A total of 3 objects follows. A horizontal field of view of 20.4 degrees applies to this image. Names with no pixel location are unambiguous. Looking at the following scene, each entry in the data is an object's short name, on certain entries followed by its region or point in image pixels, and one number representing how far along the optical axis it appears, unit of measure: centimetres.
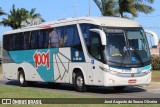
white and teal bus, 1914
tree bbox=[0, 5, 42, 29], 6388
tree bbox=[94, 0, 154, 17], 4056
